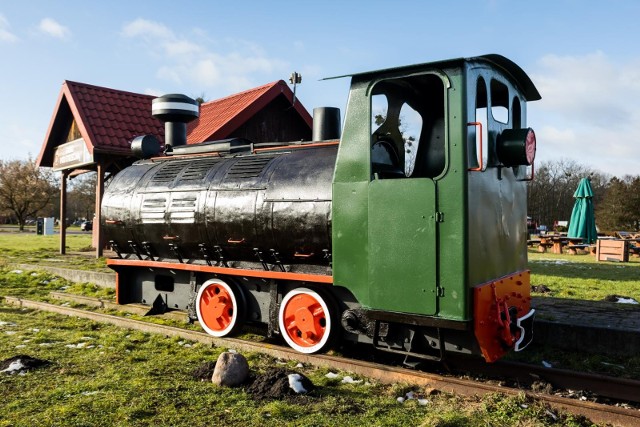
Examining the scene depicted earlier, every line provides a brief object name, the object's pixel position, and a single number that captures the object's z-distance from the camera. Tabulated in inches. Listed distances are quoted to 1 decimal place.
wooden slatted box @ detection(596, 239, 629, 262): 663.1
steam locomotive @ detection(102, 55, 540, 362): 182.1
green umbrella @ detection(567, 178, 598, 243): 819.4
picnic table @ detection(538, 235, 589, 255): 826.6
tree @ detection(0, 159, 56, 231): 1804.9
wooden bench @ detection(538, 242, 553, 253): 880.6
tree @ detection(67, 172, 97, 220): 2057.1
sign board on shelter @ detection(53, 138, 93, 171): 584.1
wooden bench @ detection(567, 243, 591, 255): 814.7
